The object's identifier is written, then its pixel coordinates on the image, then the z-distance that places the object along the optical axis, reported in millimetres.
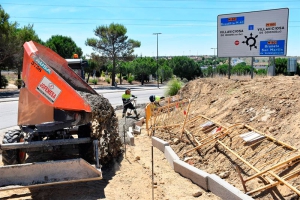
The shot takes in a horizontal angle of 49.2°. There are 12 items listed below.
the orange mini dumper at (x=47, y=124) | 5828
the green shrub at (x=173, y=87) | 19798
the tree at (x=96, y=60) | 50031
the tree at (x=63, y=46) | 52481
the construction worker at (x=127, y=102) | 14992
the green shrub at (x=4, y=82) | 40438
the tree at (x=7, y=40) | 33031
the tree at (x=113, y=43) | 48719
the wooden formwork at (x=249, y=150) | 5605
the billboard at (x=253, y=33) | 15359
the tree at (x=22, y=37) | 34938
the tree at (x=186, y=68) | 58969
